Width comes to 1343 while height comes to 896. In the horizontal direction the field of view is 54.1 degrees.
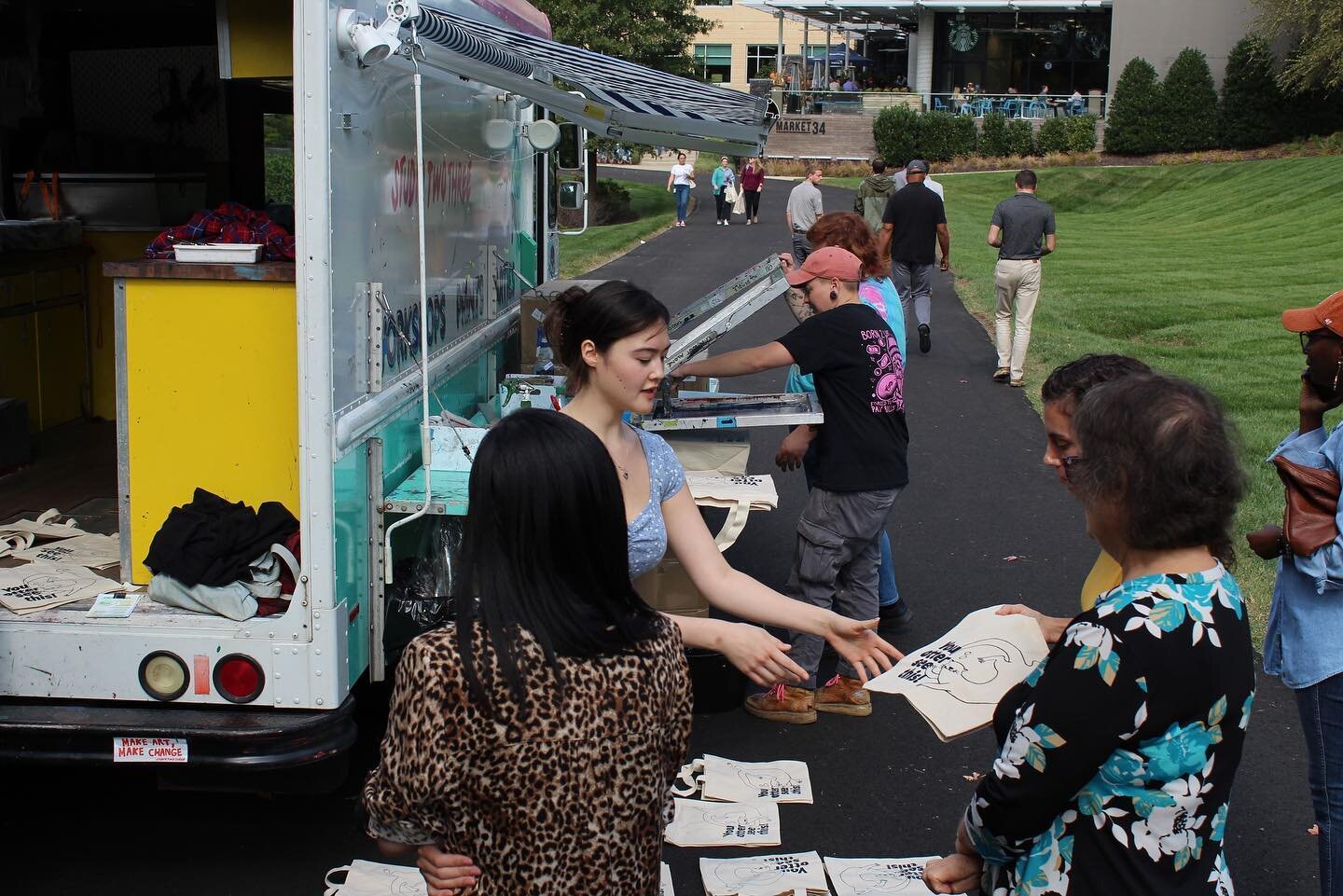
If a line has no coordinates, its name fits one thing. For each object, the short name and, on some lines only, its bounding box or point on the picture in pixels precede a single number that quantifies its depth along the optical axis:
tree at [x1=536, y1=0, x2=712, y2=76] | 29.89
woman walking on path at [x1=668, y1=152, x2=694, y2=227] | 30.83
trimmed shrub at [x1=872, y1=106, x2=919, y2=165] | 44.34
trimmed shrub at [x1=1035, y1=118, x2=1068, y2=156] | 42.66
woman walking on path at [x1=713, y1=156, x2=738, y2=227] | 29.28
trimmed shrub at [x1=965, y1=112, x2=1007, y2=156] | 43.41
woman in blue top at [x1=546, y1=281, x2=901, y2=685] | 3.24
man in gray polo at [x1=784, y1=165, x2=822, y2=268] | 17.00
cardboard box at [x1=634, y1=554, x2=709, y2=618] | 5.24
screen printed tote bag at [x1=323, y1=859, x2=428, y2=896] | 4.04
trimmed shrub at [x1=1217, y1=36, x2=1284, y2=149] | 39.78
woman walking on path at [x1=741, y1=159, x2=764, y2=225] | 29.31
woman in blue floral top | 2.15
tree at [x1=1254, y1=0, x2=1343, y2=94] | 35.16
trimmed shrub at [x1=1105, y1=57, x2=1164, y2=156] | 41.19
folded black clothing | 3.75
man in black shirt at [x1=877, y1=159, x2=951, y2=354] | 13.34
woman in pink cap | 5.19
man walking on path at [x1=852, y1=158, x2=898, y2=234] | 16.03
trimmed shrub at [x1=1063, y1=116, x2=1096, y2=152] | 42.31
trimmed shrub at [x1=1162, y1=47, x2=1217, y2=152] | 40.72
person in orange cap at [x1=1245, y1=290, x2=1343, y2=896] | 3.20
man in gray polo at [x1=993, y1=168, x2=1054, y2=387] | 11.86
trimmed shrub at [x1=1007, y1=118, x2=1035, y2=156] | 43.31
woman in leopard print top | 2.10
